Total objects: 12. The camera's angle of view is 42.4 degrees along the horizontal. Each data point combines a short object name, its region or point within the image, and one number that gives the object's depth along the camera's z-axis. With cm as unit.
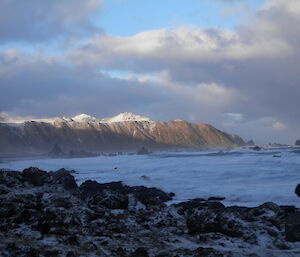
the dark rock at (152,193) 1954
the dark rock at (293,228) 1219
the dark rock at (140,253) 1012
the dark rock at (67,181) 2796
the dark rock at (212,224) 1264
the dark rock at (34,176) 2302
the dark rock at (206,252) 998
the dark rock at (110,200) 1663
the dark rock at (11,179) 1986
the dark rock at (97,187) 2783
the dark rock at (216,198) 2412
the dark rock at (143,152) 11306
